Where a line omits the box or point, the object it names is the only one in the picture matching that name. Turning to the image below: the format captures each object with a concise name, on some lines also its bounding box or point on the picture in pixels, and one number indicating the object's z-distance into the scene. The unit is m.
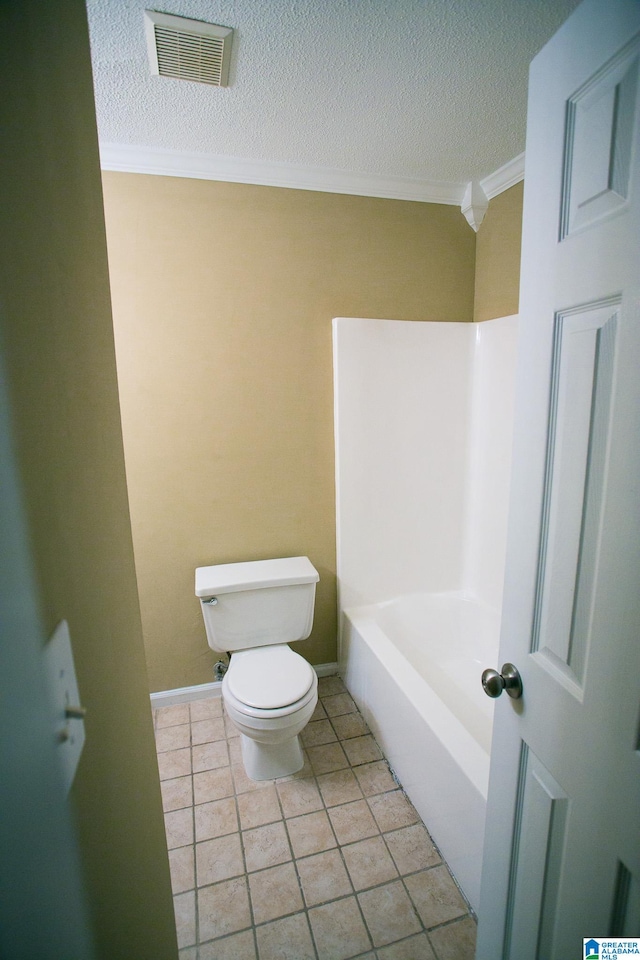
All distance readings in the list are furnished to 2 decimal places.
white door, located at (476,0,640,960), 0.66
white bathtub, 1.44
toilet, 1.76
